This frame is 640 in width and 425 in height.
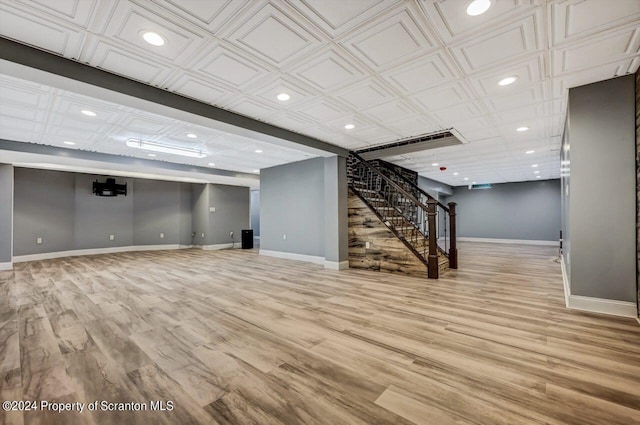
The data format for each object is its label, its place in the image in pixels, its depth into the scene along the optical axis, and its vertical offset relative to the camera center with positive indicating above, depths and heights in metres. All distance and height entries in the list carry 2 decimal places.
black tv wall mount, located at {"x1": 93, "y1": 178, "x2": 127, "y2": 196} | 8.52 +0.86
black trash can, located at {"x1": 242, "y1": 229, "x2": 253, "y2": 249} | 10.04 -0.96
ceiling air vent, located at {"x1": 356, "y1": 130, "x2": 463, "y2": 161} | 5.29 +1.46
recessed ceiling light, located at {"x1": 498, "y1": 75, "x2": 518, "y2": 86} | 3.01 +1.51
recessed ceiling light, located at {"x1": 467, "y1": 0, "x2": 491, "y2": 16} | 1.92 +1.51
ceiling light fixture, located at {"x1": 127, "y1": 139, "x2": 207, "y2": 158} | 5.32 +1.41
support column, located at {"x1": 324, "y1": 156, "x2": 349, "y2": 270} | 5.88 -0.02
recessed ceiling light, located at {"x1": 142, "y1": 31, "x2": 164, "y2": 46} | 2.21 +1.50
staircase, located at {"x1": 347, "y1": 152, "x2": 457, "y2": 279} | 5.15 +0.12
